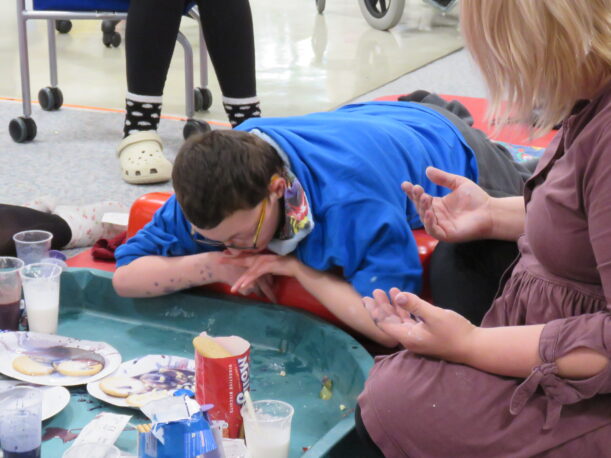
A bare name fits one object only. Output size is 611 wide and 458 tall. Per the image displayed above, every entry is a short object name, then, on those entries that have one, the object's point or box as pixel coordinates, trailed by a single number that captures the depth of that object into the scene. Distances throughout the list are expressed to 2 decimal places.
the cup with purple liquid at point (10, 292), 3.34
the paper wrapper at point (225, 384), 3.04
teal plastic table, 3.17
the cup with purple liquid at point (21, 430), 2.91
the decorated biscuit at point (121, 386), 3.21
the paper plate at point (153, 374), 3.21
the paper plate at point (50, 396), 3.15
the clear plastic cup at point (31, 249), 3.51
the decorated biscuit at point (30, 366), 3.25
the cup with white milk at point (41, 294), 3.33
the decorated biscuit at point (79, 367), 3.26
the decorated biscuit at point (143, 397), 3.17
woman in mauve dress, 2.78
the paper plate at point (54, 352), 3.24
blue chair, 4.51
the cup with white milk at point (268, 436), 3.00
